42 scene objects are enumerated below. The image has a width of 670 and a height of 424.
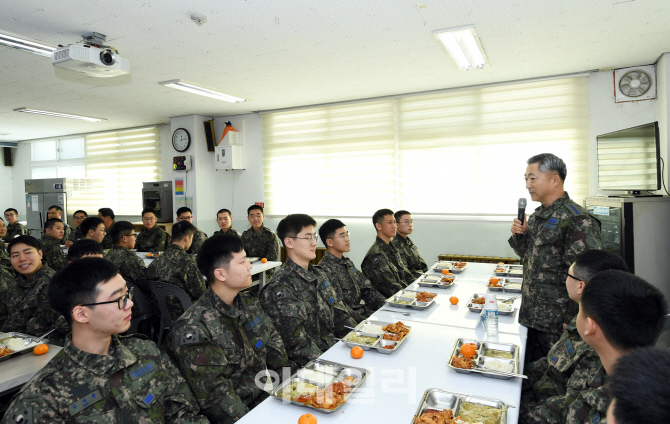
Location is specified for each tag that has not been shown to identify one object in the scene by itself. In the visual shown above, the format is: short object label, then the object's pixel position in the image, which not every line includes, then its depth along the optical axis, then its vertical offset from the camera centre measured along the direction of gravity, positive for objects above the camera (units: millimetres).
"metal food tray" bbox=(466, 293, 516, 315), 2595 -723
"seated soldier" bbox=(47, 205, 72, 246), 6860 -51
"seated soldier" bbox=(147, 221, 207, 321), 3557 -560
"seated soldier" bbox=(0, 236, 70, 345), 2623 -599
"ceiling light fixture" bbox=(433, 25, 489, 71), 3523 +1562
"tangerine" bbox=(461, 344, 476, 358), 1858 -715
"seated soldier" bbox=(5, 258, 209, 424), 1329 -593
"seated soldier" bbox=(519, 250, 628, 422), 1634 -673
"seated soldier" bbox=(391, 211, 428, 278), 4520 -469
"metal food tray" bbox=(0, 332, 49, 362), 2089 -752
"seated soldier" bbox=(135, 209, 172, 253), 6055 -444
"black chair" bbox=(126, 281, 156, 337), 3596 -911
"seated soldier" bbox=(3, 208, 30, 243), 7074 -271
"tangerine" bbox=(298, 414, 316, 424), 1346 -739
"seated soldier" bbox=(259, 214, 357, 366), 2221 -583
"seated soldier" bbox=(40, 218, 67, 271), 4953 -416
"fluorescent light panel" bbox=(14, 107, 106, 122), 6375 +1676
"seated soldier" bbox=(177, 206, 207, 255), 5254 -382
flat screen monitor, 3568 +385
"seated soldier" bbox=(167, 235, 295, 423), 1673 -624
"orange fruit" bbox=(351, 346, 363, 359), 1915 -729
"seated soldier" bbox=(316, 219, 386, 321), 3166 -506
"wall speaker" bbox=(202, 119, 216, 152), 7289 +1367
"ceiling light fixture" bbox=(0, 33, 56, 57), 3389 +1503
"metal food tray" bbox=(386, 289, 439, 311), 2722 -711
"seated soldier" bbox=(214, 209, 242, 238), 5715 -195
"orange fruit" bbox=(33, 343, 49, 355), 2146 -759
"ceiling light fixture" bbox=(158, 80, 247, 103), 4961 +1596
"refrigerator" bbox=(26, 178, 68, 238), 8352 +271
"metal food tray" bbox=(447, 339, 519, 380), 1696 -737
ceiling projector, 2998 +1186
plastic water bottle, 2213 -666
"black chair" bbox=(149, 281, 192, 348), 3312 -751
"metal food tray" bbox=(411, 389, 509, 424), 1422 -747
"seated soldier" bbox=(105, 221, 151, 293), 3830 -467
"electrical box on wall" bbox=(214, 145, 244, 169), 7055 +912
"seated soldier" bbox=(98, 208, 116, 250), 5977 -94
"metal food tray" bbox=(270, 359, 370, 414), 1528 -733
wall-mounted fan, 4543 +1348
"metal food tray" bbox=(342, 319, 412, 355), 1966 -731
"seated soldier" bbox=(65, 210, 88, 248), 6633 -151
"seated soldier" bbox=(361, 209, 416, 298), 3641 -586
